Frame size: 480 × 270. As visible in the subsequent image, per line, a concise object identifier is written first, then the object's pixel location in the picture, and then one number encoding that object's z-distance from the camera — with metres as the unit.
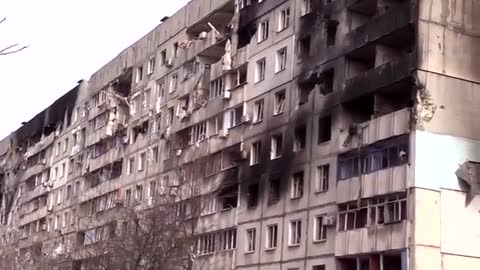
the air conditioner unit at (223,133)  39.10
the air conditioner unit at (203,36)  44.09
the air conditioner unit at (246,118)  37.34
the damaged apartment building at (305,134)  27.34
